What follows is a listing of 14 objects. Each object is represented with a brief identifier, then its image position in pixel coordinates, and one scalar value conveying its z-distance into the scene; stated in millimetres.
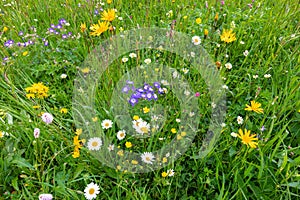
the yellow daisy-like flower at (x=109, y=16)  1547
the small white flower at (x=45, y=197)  1051
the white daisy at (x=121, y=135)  1331
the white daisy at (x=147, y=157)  1277
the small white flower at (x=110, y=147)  1289
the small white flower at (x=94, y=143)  1278
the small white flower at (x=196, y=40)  1811
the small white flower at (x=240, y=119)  1427
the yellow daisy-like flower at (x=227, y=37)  1637
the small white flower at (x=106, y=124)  1371
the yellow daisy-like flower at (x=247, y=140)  1211
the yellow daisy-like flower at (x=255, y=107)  1360
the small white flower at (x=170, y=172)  1219
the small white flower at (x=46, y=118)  1080
